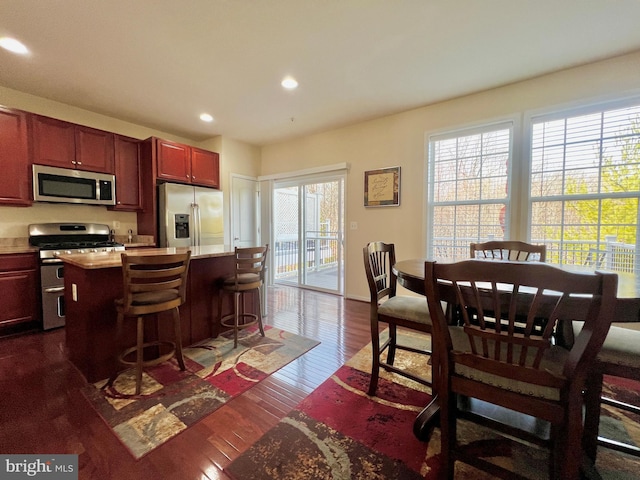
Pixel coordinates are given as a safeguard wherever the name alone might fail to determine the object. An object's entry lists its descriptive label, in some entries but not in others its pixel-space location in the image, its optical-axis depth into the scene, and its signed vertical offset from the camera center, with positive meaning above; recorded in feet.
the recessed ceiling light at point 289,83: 9.23 +5.22
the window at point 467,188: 9.80 +1.63
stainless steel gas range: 9.30 -0.74
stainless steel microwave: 9.92 +1.70
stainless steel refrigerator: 12.27 +0.64
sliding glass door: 14.35 -0.19
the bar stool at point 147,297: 5.62 -1.58
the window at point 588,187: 7.95 +1.39
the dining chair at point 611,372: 3.68 -2.01
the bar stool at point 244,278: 7.90 -1.55
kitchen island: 6.09 -2.11
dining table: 3.24 -0.93
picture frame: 12.03 +1.97
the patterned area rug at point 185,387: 4.83 -3.59
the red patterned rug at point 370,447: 3.97 -3.62
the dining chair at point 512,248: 6.55 -0.47
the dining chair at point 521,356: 2.78 -1.63
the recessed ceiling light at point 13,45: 7.24 +5.13
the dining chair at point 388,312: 5.40 -1.75
